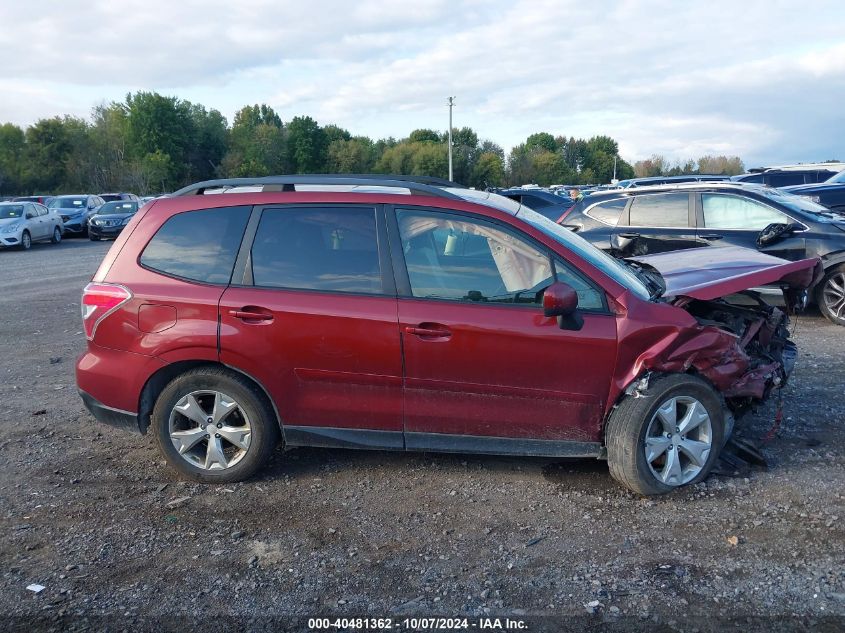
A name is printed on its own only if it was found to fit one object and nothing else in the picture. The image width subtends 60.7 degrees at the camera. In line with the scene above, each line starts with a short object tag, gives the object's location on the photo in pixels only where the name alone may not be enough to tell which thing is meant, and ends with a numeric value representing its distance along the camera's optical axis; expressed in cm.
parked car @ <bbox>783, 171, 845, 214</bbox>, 1390
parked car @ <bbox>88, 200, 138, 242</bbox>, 2600
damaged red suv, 422
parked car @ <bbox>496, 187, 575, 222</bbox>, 1474
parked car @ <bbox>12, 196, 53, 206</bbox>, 3048
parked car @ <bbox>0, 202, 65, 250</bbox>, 2231
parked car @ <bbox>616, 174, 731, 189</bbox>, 1811
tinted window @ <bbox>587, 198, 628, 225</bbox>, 989
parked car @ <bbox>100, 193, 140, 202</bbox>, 3341
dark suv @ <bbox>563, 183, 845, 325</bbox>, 860
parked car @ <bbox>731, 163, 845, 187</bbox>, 1941
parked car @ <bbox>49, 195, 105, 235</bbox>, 2766
